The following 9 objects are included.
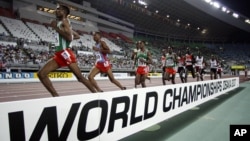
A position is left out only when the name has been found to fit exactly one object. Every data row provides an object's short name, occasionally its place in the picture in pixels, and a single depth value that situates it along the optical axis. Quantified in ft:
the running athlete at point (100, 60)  25.43
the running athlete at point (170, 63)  42.19
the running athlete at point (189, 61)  47.80
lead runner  17.43
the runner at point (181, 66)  46.60
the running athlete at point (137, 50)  33.99
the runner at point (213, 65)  61.20
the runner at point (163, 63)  43.39
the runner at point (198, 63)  53.26
